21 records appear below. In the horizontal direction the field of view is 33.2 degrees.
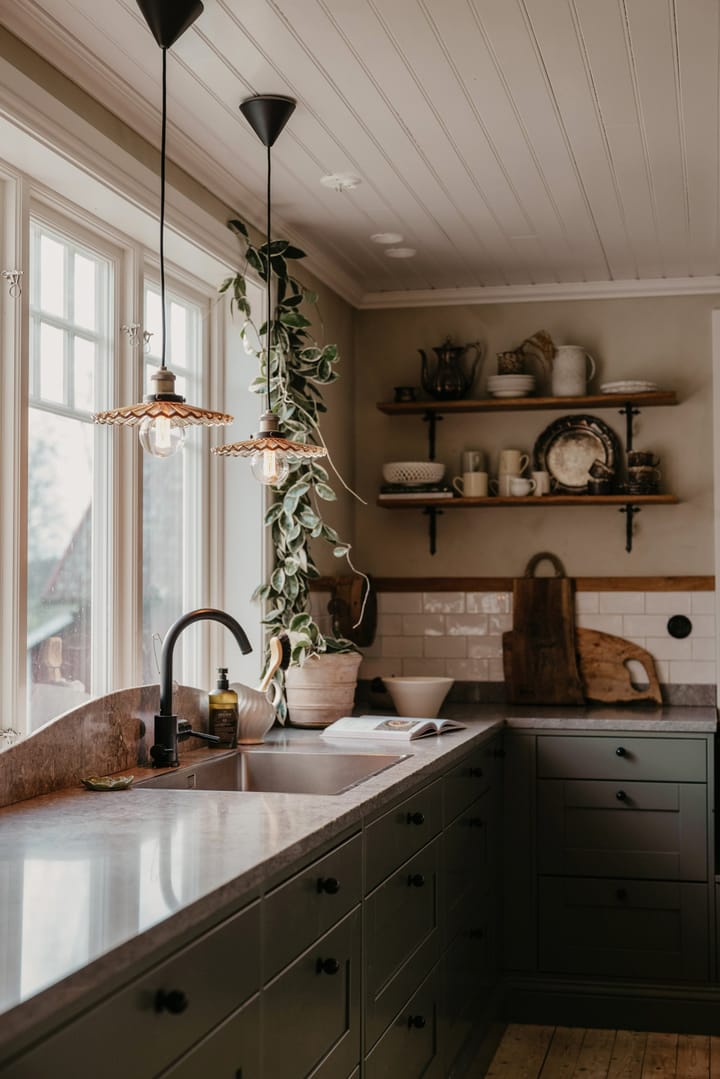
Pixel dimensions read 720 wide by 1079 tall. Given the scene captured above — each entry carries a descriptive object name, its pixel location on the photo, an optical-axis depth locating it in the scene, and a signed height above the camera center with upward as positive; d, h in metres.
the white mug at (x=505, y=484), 4.60 +0.27
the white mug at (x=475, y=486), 4.63 +0.27
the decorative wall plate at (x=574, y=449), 4.60 +0.41
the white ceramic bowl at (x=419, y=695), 4.11 -0.48
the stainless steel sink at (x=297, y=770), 3.14 -0.56
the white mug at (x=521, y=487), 4.55 +0.26
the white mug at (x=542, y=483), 4.55 +0.27
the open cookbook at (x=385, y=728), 3.40 -0.50
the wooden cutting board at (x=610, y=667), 4.49 -0.42
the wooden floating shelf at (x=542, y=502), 4.43 +0.20
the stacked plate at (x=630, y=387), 4.47 +0.63
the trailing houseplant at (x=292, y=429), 3.70 +0.39
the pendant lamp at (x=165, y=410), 2.31 +0.28
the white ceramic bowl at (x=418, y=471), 4.63 +0.32
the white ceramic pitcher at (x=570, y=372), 4.55 +0.69
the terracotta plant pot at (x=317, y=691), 3.77 -0.43
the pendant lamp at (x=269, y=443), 2.87 +0.27
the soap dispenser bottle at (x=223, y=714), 3.18 -0.42
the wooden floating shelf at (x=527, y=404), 4.46 +0.57
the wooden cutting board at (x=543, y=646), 4.53 -0.34
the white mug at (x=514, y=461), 4.63 +0.36
